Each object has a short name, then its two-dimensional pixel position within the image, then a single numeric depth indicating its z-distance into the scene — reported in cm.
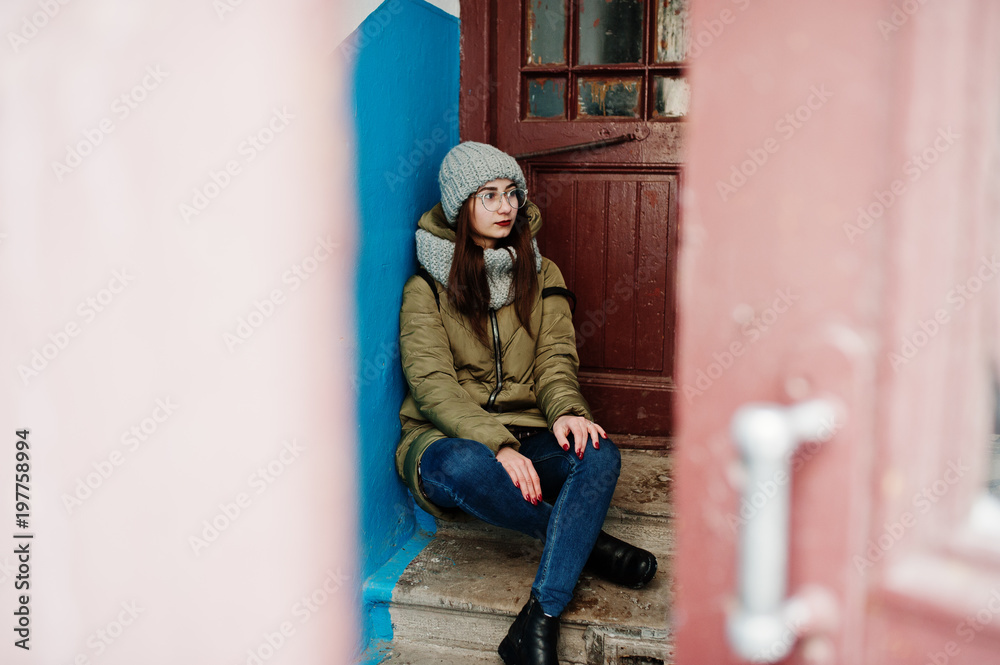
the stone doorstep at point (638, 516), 247
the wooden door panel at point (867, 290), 56
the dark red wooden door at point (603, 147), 277
